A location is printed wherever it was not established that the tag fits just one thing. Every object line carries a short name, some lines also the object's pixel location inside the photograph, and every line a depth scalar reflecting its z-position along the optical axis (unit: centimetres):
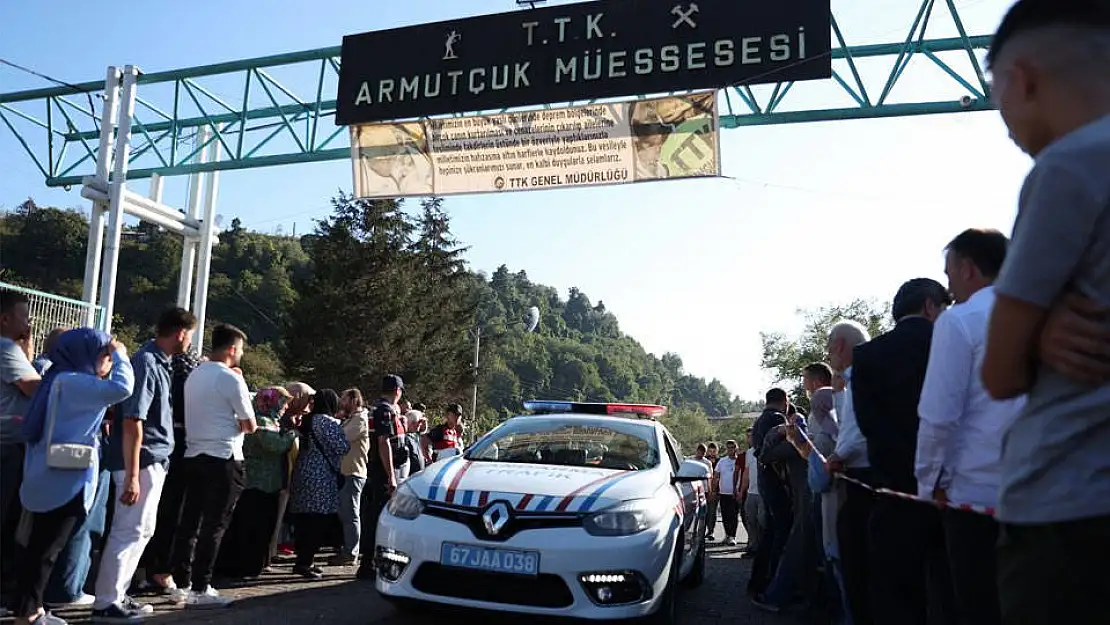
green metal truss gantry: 1088
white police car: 482
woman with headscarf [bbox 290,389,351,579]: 774
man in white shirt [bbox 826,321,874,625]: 416
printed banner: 1087
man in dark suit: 351
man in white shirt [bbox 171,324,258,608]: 599
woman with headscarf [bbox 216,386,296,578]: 742
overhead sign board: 1038
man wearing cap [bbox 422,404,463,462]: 1190
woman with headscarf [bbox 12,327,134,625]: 453
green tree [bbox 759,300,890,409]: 5671
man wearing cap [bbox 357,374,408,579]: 799
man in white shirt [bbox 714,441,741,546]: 1523
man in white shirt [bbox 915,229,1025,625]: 300
